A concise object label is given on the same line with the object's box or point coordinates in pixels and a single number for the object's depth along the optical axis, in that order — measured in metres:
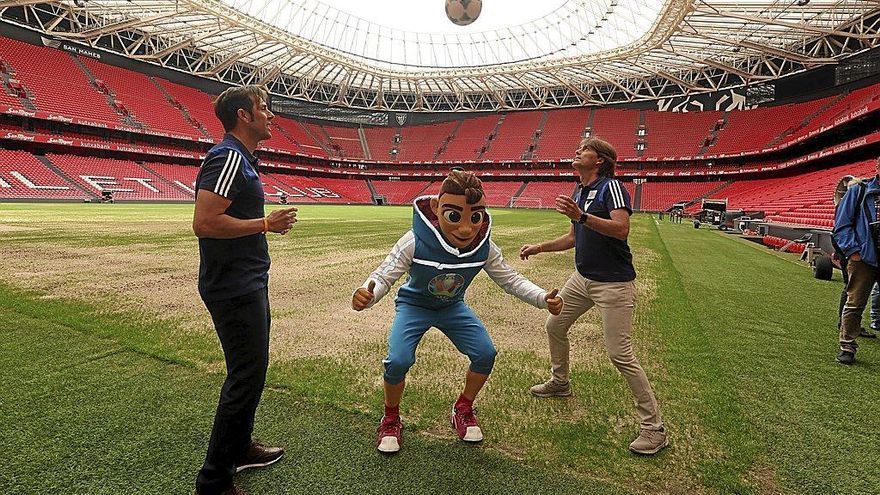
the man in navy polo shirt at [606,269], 3.18
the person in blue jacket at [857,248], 4.75
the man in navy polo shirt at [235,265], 2.38
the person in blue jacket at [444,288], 2.95
